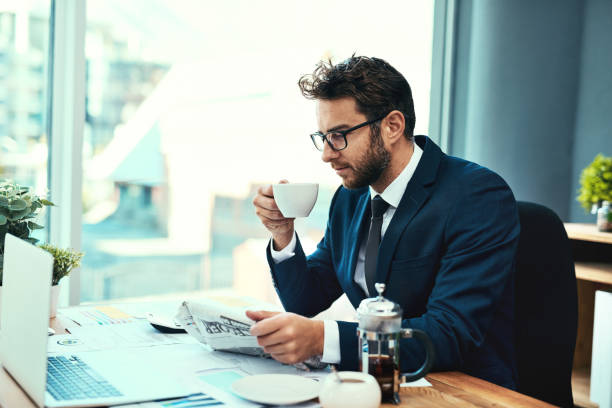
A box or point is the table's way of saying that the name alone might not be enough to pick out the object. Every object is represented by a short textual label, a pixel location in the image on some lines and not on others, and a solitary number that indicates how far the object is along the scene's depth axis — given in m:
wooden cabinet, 2.34
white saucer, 0.86
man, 1.08
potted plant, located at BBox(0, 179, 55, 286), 1.37
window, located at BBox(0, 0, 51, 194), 2.13
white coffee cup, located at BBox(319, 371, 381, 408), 0.80
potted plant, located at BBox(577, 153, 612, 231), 2.42
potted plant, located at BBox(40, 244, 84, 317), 1.38
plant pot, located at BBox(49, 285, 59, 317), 1.35
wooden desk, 0.89
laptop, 0.84
